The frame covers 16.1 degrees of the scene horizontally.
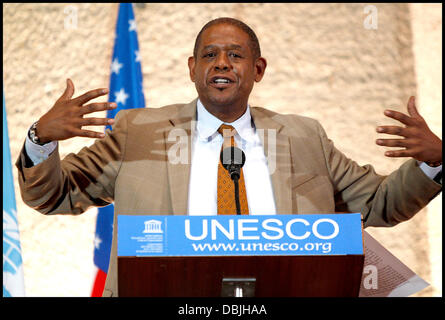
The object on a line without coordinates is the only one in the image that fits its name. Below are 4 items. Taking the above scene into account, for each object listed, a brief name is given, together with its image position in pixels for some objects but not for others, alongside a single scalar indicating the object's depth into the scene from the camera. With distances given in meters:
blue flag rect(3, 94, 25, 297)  4.35
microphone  3.55
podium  3.39
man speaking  3.72
